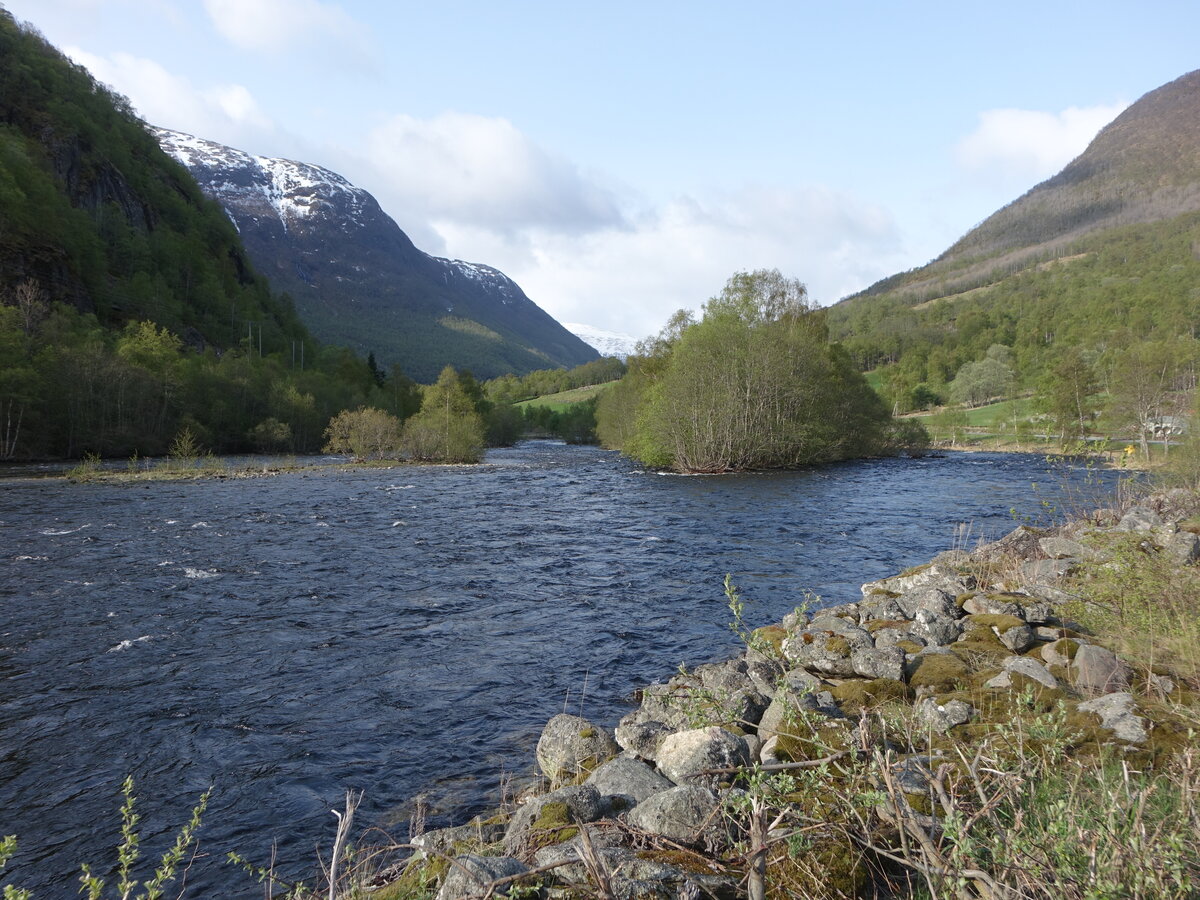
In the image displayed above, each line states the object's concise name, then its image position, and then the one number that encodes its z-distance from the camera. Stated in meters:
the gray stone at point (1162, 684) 6.38
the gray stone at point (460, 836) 5.21
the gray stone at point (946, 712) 6.24
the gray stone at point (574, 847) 3.90
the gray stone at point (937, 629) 9.27
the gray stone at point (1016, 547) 14.15
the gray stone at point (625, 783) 5.38
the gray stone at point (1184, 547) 9.82
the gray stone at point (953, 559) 13.96
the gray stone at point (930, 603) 10.12
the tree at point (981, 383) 109.56
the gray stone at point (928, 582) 11.56
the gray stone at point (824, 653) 8.56
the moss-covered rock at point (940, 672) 7.66
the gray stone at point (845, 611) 11.55
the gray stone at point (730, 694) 6.50
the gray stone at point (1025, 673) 7.10
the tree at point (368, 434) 55.84
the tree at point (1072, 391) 61.06
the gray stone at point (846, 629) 9.06
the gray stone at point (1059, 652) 7.87
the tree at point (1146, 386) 47.34
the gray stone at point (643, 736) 6.69
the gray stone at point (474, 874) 3.61
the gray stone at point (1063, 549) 12.23
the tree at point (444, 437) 57.84
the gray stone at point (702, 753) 5.72
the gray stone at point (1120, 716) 5.55
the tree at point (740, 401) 47.16
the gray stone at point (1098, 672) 6.92
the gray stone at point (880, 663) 8.04
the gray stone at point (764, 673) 8.09
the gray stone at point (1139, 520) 13.38
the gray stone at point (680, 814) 4.31
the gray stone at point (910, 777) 4.34
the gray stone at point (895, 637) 9.17
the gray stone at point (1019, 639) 8.56
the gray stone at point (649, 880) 3.59
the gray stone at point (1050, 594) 9.83
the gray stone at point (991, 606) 9.45
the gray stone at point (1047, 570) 11.30
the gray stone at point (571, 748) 6.61
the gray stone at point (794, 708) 6.10
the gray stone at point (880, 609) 10.84
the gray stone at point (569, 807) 4.86
